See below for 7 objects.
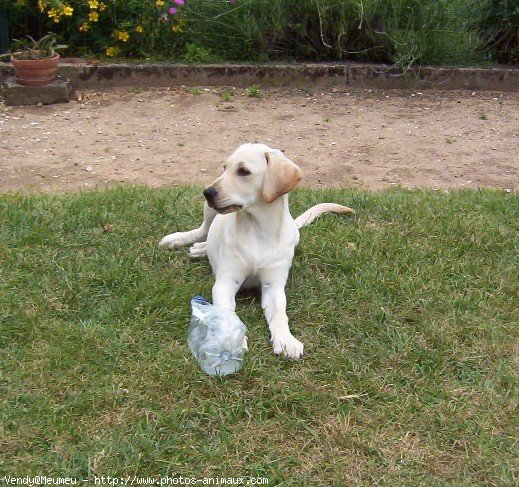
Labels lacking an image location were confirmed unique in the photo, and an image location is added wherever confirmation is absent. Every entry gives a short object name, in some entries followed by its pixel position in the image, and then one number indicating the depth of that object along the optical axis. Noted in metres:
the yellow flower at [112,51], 8.61
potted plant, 7.45
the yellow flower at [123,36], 8.49
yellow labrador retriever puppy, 3.24
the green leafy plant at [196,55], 8.47
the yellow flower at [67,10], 8.16
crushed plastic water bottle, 3.03
